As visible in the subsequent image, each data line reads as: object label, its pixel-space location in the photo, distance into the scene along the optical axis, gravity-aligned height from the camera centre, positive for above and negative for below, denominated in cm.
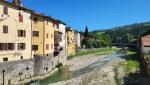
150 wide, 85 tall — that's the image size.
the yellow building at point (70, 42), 3671 +56
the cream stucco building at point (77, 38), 5136 +277
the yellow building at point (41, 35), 2039 +198
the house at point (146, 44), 2545 -39
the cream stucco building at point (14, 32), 1599 +209
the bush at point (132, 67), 1910 -506
